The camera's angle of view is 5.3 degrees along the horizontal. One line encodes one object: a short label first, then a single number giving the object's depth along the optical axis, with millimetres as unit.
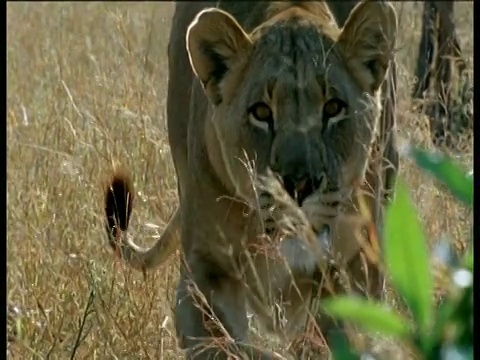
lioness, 7938
